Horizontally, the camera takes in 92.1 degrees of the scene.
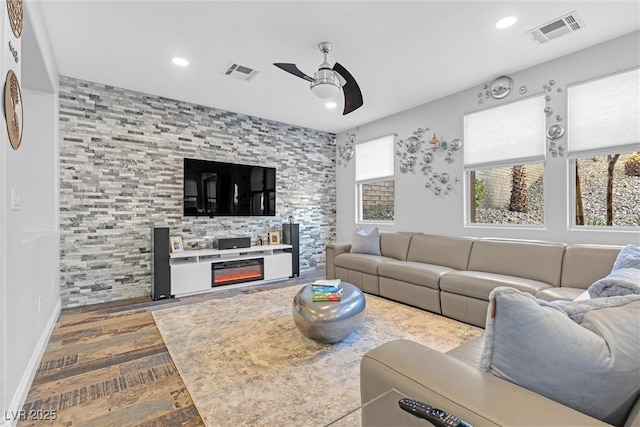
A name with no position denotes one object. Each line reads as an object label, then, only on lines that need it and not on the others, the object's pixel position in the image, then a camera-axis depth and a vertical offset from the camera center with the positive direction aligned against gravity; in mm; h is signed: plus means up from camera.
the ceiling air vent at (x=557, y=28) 2611 +1644
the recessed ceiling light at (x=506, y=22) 2577 +1634
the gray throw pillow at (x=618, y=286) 1085 -286
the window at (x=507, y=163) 3525 +626
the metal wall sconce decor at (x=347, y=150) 5848 +1264
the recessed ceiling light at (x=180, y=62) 3238 +1647
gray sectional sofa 789 -507
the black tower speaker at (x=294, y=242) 5238 -457
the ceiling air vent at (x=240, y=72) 3430 +1651
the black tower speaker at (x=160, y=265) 3965 -628
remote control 757 -519
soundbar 4570 -405
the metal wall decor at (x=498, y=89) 3635 +1516
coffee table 2447 -825
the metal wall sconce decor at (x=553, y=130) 3275 +897
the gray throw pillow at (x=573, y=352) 784 -371
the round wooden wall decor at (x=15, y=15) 1696 +1156
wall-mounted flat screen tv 4445 +412
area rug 1761 -1081
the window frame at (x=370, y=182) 5125 +568
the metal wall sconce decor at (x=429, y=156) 4281 +873
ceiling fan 2715 +1248
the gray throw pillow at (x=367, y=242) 4591 -415
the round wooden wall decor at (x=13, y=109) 1632 +614
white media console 4141 -763
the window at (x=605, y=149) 2900 +628
